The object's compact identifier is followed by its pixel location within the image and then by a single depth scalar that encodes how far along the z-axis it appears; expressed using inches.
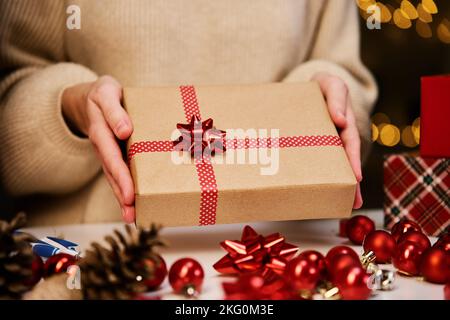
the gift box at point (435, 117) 69.5
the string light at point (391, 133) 153.1
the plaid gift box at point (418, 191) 69.5
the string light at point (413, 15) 127.2
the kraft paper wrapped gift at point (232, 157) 64.8
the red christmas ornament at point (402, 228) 66.6
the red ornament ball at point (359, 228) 67.3
